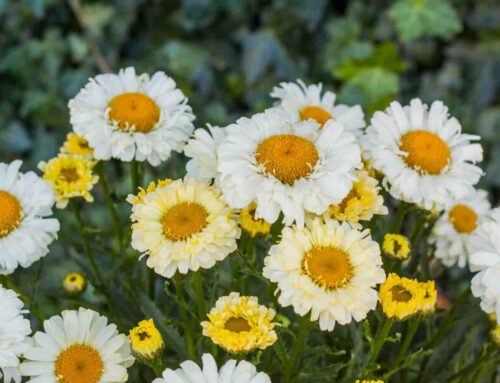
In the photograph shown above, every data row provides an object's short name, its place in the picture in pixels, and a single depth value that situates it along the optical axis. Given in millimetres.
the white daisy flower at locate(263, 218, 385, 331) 1025
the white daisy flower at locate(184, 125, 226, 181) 1088
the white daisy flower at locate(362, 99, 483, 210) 1108
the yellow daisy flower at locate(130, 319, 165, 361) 1049
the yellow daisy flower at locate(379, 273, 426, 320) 1060
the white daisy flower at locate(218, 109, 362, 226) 1040
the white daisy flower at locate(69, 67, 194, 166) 1141
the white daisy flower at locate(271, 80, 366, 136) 1176
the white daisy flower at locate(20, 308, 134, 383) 1051
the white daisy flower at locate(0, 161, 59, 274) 1099
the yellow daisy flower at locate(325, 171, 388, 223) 1073
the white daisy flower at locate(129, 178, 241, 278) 1048
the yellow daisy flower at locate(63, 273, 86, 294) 1174
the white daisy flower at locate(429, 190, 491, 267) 1237
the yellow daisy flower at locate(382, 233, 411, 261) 1113
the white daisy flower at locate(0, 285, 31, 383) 1028
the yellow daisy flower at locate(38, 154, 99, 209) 1154
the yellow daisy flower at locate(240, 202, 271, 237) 1093
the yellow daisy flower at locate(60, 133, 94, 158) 1180
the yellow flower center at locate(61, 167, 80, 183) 1160
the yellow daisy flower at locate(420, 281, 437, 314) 1075
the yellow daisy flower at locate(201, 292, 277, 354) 1032
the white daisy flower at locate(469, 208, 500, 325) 1050
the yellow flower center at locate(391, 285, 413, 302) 1067
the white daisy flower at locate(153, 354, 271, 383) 1014
